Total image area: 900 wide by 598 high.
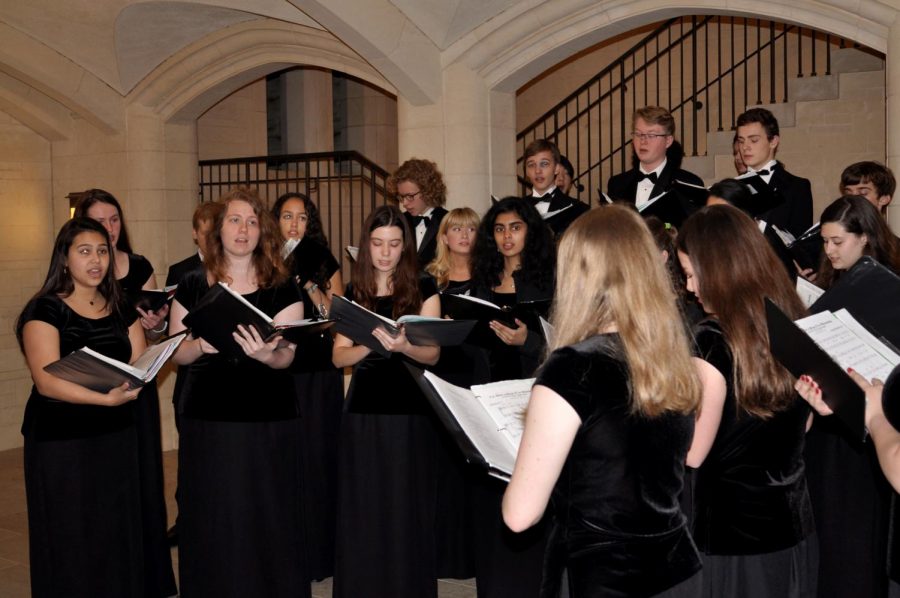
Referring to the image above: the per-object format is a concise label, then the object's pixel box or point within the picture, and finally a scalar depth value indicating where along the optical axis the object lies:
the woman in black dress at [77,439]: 3.54
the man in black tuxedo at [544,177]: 5.43
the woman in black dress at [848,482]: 3.42
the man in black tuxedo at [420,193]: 5.55
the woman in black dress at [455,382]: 4.28
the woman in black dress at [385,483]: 3.76
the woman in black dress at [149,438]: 4.25
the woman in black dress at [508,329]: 3.61
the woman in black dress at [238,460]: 3.57
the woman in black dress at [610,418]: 1.88
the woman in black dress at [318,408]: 4.59
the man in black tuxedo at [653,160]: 5.05
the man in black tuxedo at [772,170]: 4.78
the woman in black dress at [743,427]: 2.30
